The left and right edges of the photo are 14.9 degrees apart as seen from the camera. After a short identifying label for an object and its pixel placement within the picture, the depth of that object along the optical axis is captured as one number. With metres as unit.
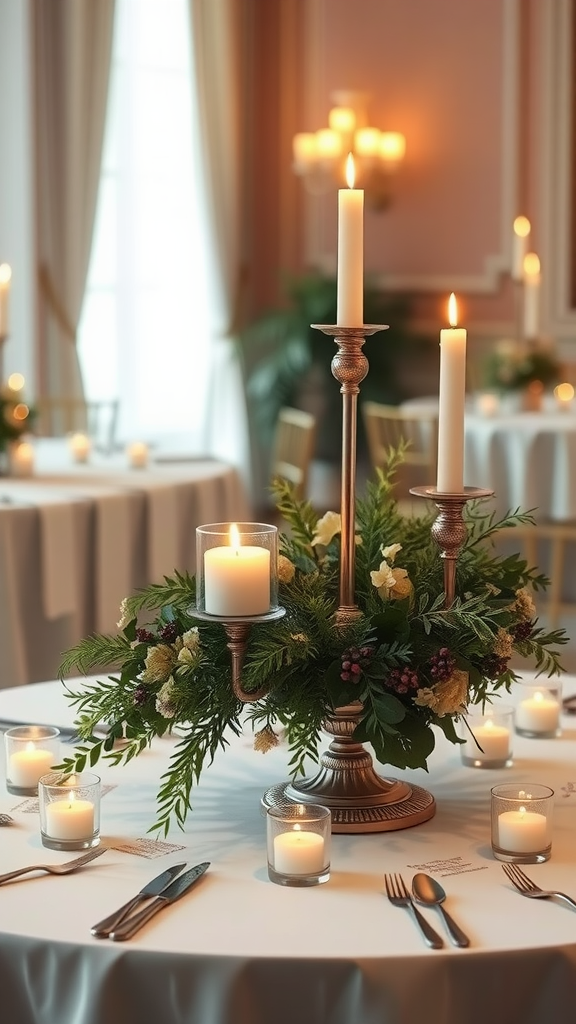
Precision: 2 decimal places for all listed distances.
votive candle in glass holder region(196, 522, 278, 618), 2.17
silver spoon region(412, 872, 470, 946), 2.00
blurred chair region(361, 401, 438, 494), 6.73
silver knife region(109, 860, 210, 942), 2.00
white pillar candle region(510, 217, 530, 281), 6.90
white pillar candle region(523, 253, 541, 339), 7.00
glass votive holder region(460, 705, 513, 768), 2.49
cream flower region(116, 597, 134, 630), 2.34
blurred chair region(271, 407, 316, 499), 6.17
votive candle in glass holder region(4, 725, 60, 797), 2.39
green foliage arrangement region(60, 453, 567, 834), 2.19
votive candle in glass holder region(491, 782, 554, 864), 2.18
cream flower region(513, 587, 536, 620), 2.32
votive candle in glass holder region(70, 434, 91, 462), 5.38
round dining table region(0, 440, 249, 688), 4.37
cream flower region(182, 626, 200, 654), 2.21
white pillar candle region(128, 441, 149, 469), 5.27
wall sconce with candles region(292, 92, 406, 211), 9.11
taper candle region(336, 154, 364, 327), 2.23
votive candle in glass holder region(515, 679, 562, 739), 2.63
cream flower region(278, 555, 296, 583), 2.32
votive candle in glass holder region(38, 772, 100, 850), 2.21
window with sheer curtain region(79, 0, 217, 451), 8.87
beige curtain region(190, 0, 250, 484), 9.24
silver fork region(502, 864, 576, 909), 2.09
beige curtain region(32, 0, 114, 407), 8.02
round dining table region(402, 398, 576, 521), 6.33
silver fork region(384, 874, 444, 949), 1.98
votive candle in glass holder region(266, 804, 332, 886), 2.11
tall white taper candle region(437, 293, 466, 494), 2.24
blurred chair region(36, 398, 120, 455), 6.34
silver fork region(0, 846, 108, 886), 2.13
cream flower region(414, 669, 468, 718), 2.19
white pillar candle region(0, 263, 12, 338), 4.85
